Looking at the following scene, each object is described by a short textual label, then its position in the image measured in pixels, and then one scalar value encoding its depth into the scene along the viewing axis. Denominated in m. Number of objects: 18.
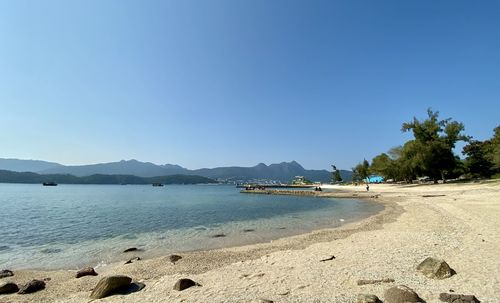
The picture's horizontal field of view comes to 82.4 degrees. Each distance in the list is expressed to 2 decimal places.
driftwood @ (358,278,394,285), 8.39
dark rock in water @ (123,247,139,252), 17.33
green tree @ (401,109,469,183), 61.00
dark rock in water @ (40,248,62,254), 17.38
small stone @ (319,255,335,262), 11.72
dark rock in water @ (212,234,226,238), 21.30
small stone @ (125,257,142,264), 14.29
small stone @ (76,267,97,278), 11.95
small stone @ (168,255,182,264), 13.87
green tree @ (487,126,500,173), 48.11
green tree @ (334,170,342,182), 164.00
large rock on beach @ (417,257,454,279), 8.50
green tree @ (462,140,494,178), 67.38
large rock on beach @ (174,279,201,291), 9.07
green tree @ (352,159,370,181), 124.68
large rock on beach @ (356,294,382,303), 6.72
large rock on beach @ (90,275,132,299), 8.88
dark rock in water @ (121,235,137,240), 21.39
